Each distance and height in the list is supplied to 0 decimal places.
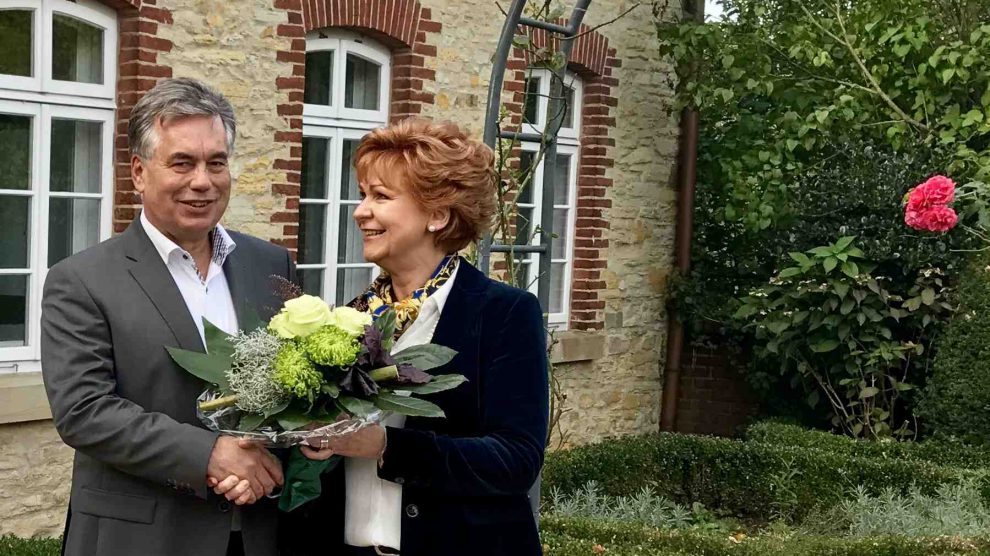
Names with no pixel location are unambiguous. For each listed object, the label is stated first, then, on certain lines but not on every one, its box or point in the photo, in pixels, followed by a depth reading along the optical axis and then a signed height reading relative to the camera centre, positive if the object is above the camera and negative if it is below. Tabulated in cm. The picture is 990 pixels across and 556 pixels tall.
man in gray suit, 299 -44
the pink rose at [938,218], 758 -8
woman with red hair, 308 -49
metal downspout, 1139 -39
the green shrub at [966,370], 909 -109
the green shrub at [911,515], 716 -167
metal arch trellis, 548 +27
